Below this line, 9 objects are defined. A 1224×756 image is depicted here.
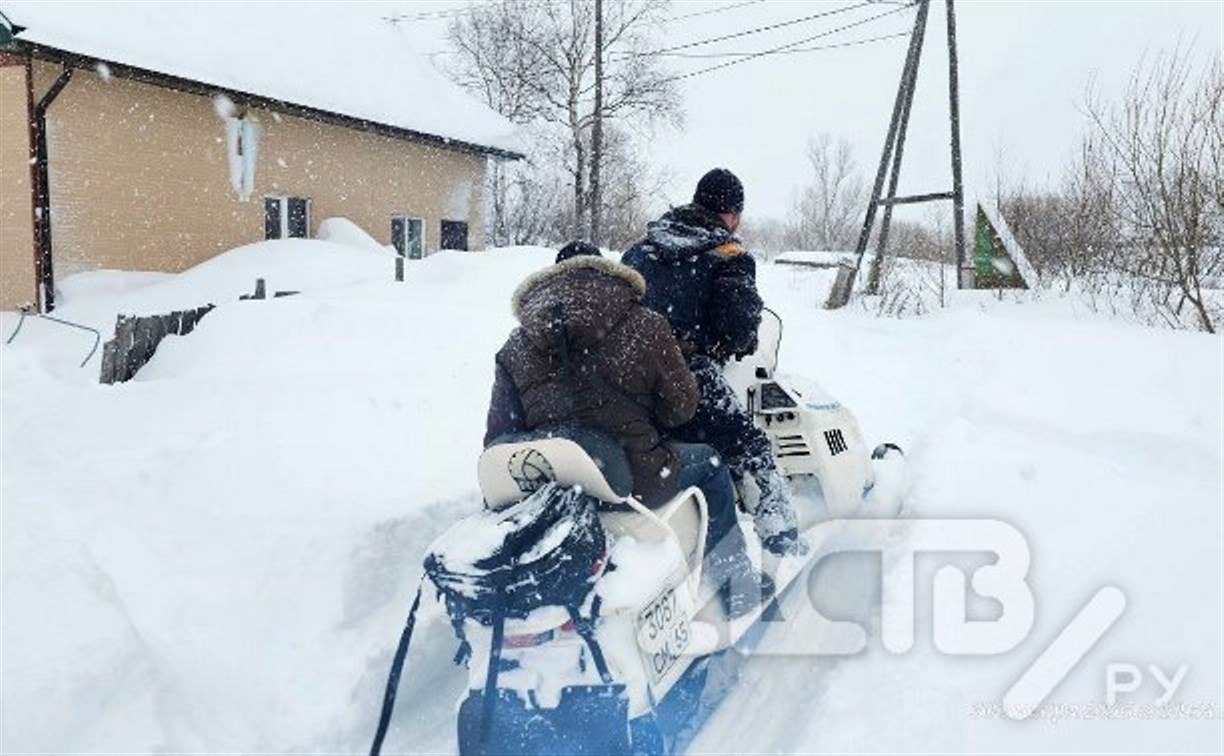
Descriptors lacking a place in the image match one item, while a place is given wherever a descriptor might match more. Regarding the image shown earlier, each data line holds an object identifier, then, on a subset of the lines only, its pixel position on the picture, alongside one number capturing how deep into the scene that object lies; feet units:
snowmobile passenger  9.19
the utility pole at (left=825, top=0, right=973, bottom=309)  40.88
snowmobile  7.77
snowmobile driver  12.14
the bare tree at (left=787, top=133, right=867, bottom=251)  177.37
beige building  40.50
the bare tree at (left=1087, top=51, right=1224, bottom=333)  25.03
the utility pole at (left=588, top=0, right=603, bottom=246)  87.81
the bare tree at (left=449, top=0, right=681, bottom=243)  99.91
